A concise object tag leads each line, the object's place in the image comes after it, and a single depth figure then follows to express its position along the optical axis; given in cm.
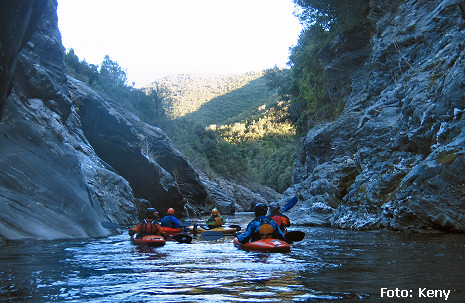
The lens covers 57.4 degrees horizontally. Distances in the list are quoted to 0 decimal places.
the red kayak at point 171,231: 1355
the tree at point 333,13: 2198
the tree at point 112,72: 4262
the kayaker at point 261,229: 905
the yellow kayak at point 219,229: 1412
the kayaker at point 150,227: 1092
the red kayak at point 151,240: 1040
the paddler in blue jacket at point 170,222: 1397
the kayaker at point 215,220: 1555
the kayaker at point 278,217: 1050
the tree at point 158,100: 4541
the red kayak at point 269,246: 833
